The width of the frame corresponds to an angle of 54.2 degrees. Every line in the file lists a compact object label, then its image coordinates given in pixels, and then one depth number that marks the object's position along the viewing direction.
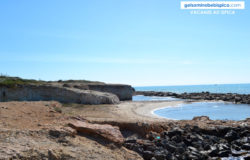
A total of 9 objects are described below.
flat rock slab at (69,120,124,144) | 10.02
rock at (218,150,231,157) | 11.50
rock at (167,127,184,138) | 12.90
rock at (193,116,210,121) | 17.57
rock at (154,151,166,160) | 10.23
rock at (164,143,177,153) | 11.14
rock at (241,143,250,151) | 12.43
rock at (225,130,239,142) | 13.55
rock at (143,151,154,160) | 10.33
